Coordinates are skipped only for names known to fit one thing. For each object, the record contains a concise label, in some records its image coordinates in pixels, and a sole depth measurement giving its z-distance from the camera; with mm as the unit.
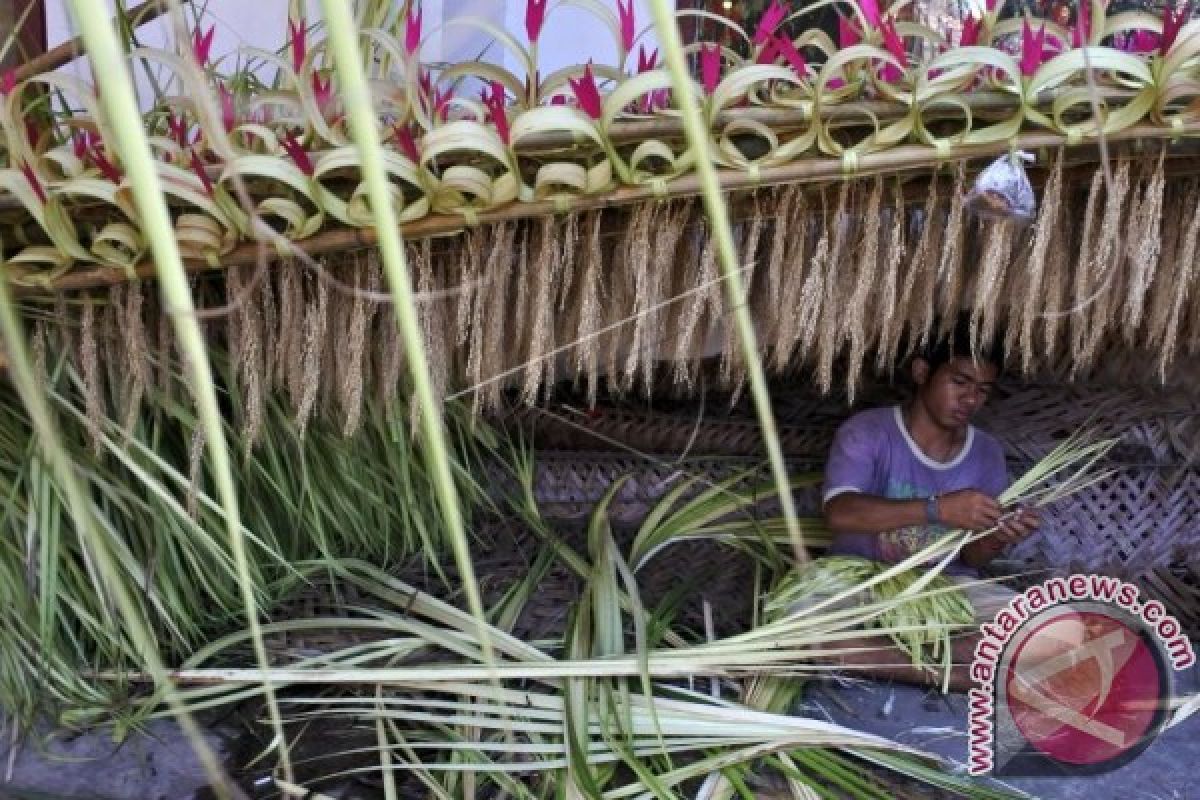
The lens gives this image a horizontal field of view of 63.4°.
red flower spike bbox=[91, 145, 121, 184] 928
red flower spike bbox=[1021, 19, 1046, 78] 858
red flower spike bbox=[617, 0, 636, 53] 879
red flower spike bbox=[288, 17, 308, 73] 915
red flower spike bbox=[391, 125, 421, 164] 919
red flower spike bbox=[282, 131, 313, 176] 909
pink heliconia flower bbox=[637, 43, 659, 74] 994
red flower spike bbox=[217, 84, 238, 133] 966
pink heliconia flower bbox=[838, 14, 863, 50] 932
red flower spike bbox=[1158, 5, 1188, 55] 825
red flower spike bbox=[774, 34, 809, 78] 929
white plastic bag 922
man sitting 1539
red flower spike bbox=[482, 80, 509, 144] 914
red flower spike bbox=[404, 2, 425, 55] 887
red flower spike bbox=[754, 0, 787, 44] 945
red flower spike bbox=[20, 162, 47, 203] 930
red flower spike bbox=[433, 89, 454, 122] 972
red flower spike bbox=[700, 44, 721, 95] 927
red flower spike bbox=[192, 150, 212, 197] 913
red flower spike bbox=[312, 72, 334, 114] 926
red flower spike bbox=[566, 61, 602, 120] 897
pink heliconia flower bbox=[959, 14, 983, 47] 921
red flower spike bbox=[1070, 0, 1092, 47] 823
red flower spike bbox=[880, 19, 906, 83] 894
